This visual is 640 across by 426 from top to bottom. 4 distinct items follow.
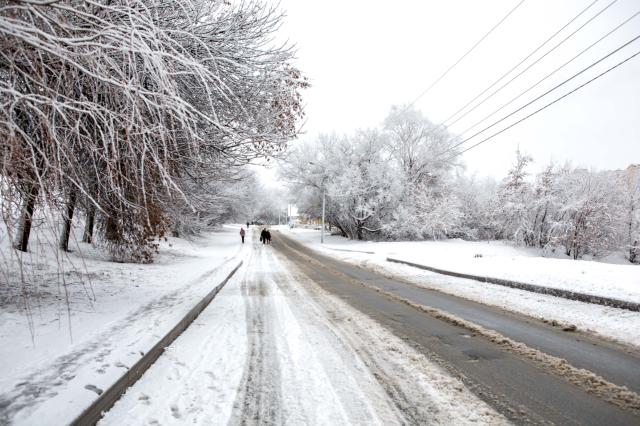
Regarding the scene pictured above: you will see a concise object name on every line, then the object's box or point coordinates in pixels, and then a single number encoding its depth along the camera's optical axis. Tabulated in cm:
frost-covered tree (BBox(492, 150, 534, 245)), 3353
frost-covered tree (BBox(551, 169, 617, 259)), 3086
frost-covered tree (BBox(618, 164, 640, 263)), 3456
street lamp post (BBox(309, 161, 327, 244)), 3701
